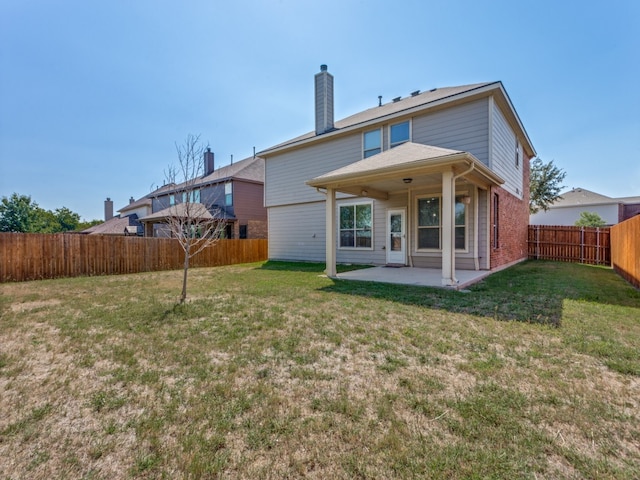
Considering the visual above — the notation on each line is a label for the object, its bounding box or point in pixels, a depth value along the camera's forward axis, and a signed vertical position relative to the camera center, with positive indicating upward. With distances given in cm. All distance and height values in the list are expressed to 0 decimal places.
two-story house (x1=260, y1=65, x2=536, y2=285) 751 +152
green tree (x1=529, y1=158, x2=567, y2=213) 2075 +369
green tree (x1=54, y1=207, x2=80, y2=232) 4247 +291
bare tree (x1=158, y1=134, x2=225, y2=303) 614 +168
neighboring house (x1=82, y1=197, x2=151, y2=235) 2446 +140
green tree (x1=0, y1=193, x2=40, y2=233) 2538 +227
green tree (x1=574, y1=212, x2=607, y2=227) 2244 +105
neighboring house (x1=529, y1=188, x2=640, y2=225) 2525 +230
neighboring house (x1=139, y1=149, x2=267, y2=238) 1894 +234
